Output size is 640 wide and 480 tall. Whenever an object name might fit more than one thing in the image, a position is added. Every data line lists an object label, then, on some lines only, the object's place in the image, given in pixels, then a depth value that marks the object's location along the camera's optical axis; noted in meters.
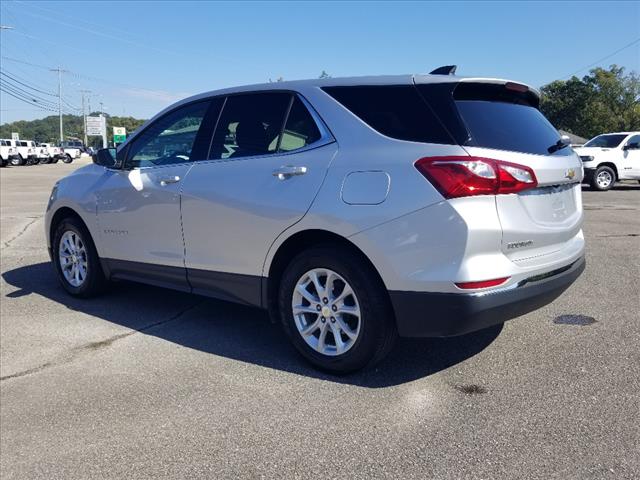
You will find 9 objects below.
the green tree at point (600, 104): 52.47
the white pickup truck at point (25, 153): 39.94
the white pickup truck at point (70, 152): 52.05
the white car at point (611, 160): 17.11
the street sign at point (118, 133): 77.27
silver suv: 3.11
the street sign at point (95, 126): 84.00
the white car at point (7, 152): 37.84
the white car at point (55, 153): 46.70
